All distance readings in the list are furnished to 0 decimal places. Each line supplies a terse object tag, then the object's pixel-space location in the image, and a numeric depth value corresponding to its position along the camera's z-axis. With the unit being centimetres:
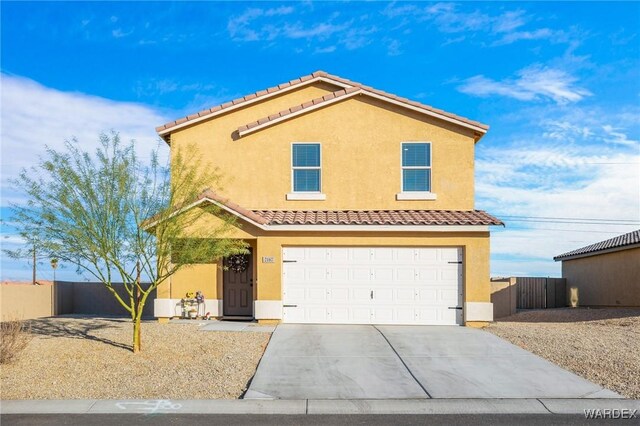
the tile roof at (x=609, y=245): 2597
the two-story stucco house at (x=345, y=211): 1928
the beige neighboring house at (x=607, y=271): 2536
